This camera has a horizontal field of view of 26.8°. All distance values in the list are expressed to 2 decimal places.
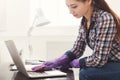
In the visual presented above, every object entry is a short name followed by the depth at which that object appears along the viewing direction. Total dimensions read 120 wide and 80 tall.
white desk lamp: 2.78
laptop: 1.37
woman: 1.32
